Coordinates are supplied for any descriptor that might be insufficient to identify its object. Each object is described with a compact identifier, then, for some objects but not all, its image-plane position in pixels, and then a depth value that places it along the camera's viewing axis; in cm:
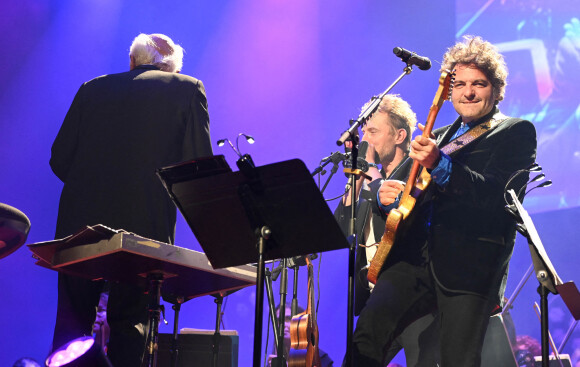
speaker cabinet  456
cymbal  361
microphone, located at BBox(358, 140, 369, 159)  479
